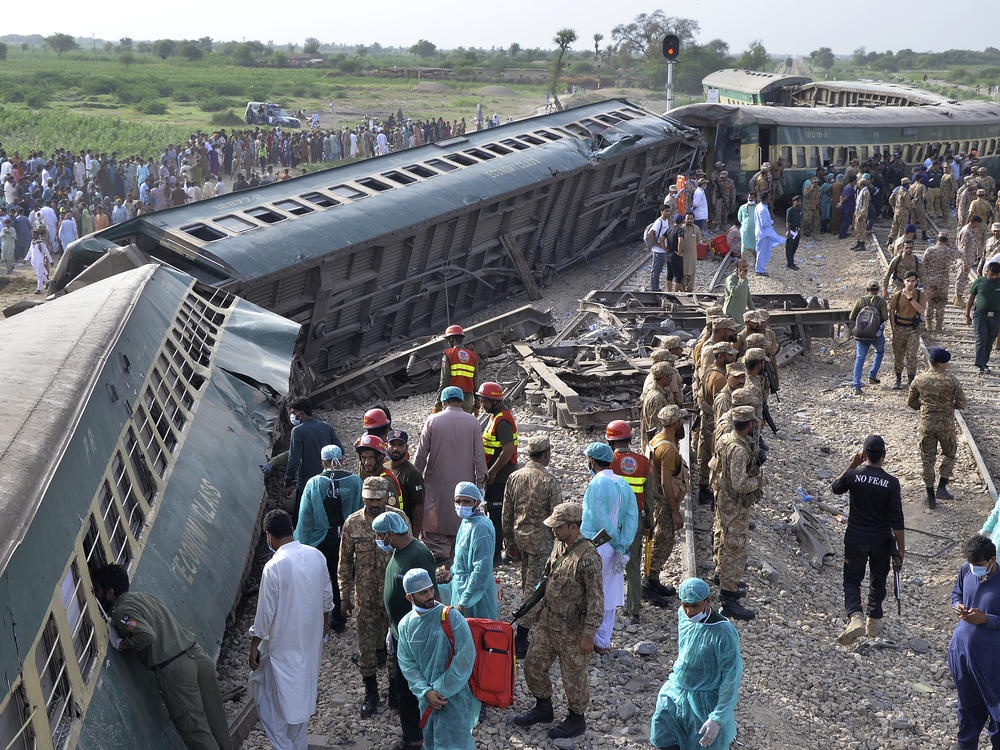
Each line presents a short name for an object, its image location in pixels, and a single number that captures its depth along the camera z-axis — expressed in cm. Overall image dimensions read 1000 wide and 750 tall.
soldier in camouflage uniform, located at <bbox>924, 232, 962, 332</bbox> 1455
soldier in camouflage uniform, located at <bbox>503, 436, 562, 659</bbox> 693
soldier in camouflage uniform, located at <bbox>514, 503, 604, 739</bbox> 598
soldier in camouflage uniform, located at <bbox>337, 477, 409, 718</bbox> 629
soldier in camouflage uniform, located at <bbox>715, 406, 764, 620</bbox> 783
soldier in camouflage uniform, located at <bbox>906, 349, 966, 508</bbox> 1028
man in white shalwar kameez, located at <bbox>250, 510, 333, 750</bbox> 559
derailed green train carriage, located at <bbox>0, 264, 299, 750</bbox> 421
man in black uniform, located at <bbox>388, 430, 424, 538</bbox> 740
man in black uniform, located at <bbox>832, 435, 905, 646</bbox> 759
